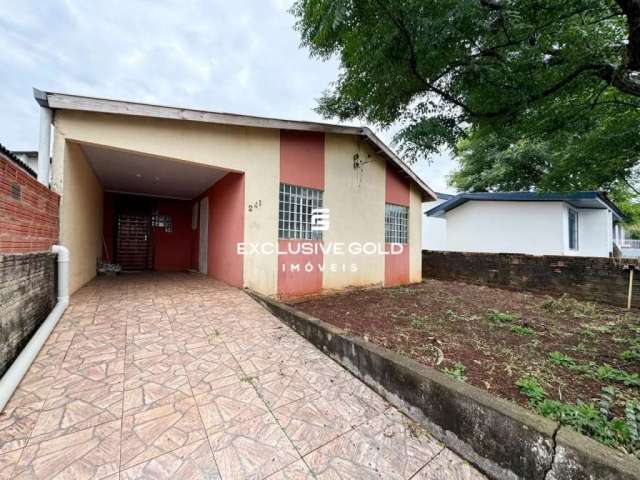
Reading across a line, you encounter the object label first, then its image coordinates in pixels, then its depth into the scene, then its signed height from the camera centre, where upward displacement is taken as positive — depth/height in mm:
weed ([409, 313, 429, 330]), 4289 -1387
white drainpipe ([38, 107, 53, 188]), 3867 +1530
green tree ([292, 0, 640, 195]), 3709 +3113
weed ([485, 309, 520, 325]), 4745 -1409
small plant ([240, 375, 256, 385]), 2518 -1376
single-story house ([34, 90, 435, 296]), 4367 +1339
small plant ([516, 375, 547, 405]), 2297 -1388
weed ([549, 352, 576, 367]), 3005 -1410
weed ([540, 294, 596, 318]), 5442 -1427
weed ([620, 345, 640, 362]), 3191 -1424
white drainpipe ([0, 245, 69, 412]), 2074 -1086
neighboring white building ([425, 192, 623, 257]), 9539 +997
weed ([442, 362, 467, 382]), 2625 -1388
